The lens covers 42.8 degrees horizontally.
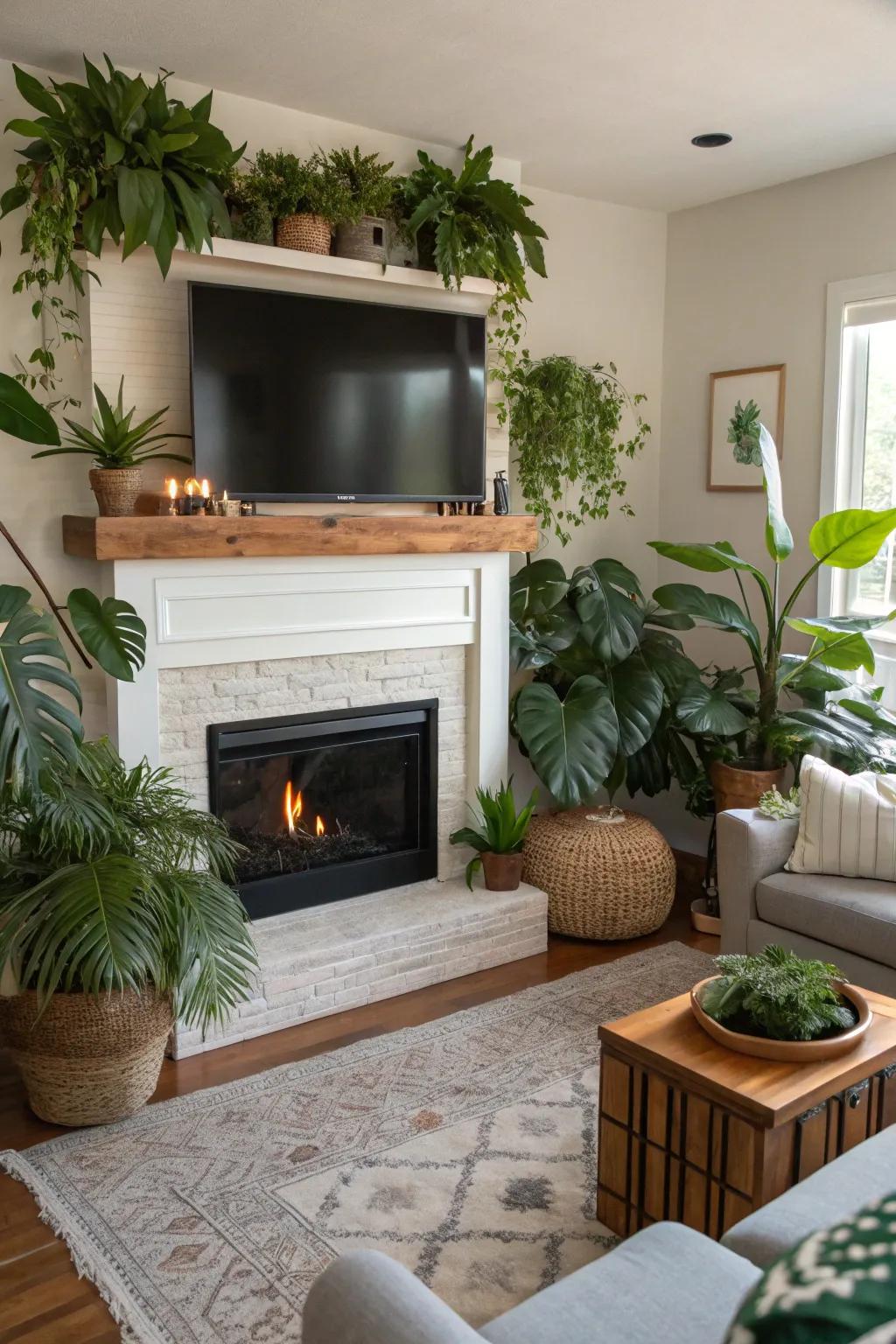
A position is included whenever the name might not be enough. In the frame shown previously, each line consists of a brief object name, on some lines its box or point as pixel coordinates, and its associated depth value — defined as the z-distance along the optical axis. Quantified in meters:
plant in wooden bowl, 2.15
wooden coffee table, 2.05
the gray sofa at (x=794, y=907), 2.98
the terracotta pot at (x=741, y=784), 3.88
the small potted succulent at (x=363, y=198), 3.49
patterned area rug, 2.17
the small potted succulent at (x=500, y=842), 3.82
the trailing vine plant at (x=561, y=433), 4.16
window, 4.09
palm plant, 2.48
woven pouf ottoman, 3.85
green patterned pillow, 0.71
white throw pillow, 3.13
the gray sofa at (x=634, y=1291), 1.20
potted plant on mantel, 3.08
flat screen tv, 3.35
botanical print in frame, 4.42
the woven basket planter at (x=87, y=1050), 2.62
